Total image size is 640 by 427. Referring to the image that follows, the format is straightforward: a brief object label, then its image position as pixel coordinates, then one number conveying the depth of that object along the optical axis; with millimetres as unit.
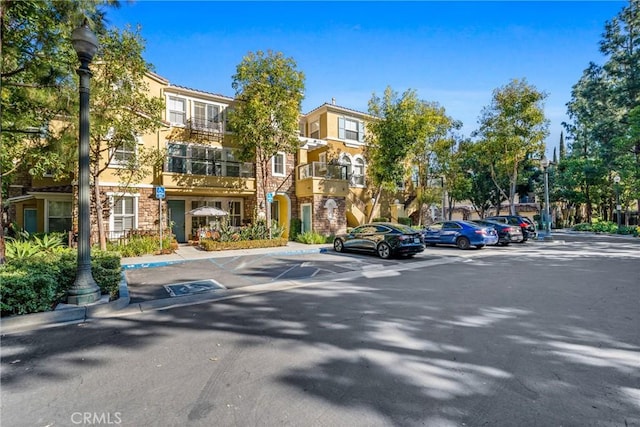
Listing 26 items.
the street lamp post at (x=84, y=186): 5922
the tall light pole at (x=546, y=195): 19602
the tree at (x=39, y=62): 7488
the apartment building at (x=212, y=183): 15688
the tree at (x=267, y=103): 16578
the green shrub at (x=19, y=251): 8352
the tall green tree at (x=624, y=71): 25641
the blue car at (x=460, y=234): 15367
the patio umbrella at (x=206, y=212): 17628
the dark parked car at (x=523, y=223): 18844
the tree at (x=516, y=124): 23141
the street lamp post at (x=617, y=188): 23156
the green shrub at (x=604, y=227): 26453
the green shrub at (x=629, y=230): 23030
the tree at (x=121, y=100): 12273
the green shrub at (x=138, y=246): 13320
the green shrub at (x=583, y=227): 28922
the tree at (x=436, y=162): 24109
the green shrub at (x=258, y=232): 16891
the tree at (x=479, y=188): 30694
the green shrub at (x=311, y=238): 18406
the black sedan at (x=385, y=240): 12438
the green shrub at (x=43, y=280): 5344
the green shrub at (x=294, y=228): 20578
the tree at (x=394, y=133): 19750
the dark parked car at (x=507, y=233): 17069
